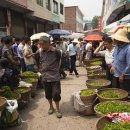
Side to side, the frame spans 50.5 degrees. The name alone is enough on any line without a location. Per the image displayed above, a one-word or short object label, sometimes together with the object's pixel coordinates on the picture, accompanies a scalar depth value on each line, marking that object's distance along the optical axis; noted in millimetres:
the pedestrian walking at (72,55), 7153
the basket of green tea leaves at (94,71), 5417
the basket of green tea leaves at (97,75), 4988
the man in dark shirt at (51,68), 3525
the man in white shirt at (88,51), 7856
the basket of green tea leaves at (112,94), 3160
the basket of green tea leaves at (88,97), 3523
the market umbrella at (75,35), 14634
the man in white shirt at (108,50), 4083
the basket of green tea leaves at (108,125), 2151
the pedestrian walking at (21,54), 5809
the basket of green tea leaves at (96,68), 5557
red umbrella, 7864
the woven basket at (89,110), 3569
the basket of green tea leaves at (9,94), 3667
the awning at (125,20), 5982
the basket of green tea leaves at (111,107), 2713
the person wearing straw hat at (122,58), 3114
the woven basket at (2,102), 2923
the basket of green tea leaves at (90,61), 6599
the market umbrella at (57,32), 11683
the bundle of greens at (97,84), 4017
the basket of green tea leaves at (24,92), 4003
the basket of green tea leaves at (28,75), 5034
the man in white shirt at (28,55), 5202
